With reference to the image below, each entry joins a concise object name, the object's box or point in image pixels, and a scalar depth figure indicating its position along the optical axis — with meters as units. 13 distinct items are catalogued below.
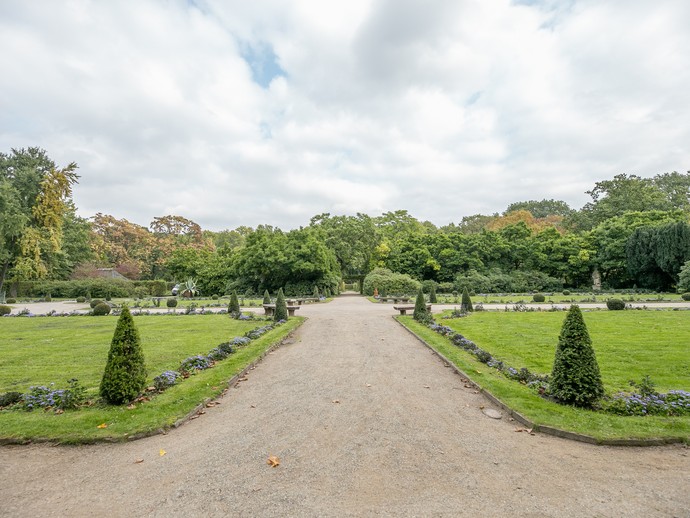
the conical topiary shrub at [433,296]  25.67
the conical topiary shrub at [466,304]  19.14
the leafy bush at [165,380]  6.77
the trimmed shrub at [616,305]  19.23
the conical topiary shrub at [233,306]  19.32
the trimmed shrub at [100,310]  20.06
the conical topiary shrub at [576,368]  5.71
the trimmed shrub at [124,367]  5.94
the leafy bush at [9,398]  5.98
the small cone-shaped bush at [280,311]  16.14
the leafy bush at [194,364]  8.10
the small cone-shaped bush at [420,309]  15.97
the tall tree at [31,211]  34.03
